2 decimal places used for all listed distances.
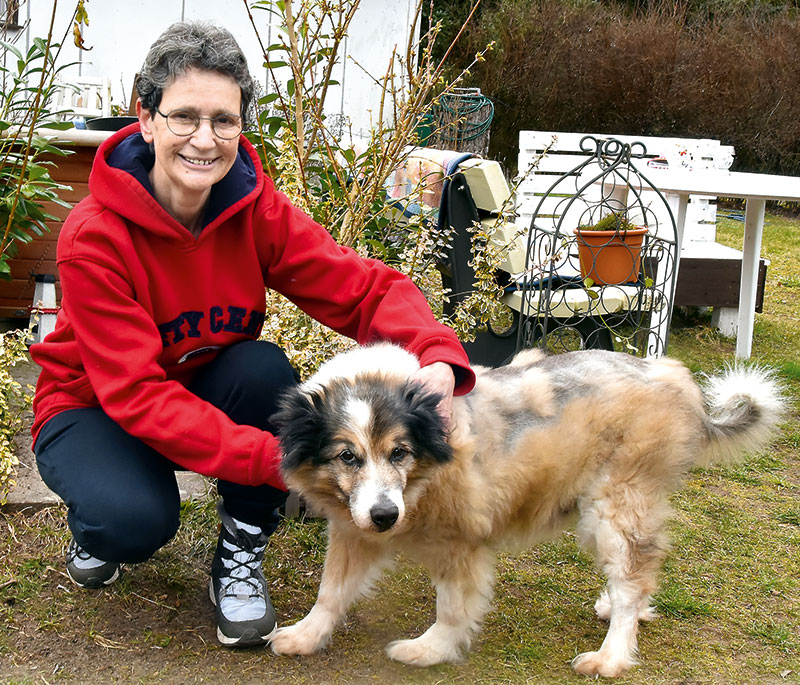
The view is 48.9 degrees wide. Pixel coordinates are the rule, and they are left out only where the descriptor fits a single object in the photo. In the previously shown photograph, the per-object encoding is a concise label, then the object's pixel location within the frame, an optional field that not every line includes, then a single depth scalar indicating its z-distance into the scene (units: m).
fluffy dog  2.34
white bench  6.31
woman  2.19
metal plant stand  4.20
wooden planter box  4.64
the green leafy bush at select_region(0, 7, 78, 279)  3.72
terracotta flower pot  4.30
